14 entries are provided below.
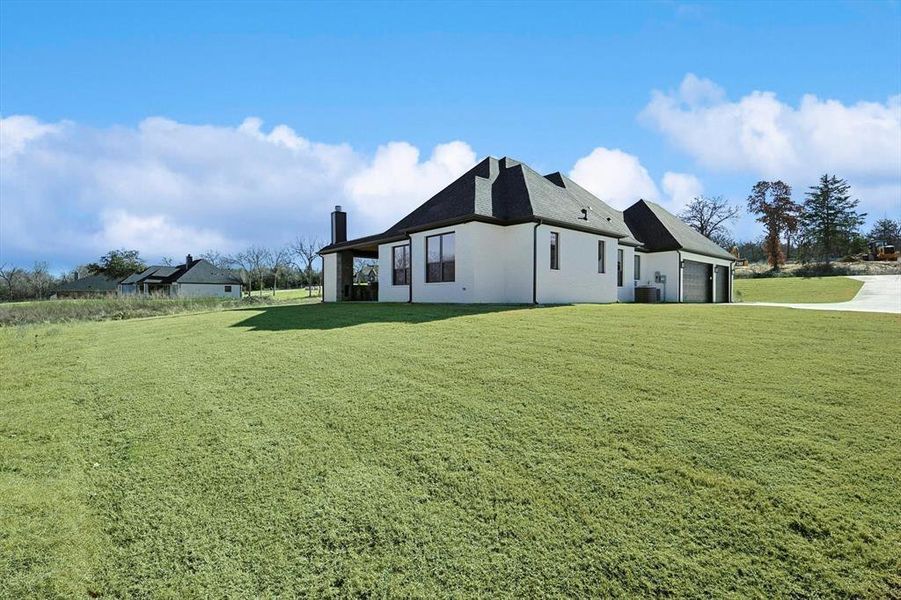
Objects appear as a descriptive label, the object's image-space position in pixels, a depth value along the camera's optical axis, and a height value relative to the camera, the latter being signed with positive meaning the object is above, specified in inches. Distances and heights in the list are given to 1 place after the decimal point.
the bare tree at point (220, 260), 2728.8 +222.5
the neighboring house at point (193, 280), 2014.5 +77.5
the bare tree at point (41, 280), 2101.4 +96.8
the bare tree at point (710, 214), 1688.0 +277.9
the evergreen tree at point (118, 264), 2329.0 +175.9
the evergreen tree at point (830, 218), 1764.3 +261.8
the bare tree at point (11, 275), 2074.6 +119.1
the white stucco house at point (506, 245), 579.5 +66.5
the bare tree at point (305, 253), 2389.3 +228.3
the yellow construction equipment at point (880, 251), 1642.5 +118.6
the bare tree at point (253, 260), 2524.6 +205.5
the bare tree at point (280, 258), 2549.2 +209.4
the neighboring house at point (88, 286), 2260.1 +64.7
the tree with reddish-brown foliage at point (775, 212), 1691.7 +283.3
